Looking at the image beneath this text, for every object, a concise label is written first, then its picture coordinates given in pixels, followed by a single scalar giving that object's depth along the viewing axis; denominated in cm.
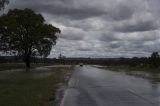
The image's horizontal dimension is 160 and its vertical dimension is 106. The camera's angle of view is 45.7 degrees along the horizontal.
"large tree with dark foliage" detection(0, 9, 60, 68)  3403
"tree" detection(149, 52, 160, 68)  3405
